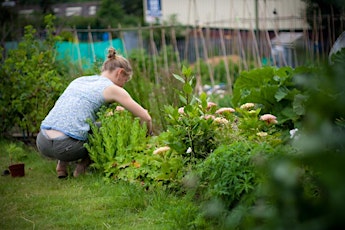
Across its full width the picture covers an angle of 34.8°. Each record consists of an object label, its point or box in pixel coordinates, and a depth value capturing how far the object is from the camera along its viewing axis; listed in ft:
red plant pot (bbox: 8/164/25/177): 18.53
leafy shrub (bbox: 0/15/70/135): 22.86
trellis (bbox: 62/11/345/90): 39.67
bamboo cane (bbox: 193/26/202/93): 32.33
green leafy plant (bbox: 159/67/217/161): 14.32
